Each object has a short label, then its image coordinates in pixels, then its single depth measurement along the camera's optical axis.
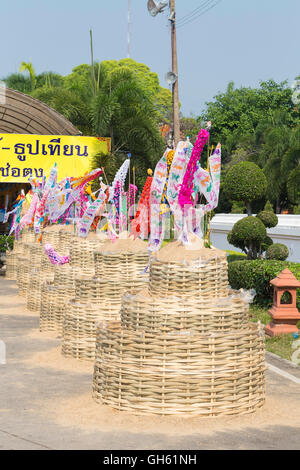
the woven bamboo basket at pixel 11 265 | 21.97
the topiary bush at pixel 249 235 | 17.75
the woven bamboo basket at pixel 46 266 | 14.72
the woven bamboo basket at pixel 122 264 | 9.87
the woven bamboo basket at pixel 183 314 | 6.94
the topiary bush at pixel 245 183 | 18.36
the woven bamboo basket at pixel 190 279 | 7.14
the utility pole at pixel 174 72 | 23.34
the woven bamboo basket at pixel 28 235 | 20.94
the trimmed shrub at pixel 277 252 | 18.03
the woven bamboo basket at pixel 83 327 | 9.56
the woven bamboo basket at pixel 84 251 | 11.77
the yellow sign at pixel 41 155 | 22.16
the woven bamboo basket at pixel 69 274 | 11.76
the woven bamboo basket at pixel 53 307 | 11.67
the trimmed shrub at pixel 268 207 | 40.22
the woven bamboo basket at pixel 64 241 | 14.72
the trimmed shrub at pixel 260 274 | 14.16
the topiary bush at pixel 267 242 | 19.11
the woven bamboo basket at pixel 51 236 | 16.18
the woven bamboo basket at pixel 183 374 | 6.66
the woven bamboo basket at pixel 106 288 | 9.77
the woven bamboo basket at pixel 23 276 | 16.92
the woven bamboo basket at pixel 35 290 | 14.35
